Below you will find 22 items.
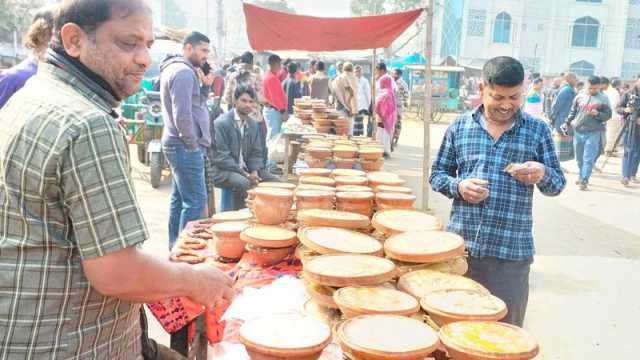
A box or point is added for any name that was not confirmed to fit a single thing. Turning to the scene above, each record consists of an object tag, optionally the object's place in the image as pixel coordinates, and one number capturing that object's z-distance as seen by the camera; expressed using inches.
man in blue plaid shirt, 95.0
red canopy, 267.0
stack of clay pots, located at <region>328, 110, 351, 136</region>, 284.7
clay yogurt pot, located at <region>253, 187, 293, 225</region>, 101.4
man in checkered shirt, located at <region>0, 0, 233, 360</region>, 44.2
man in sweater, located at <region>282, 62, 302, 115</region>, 459.2
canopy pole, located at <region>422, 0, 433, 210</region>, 240.2
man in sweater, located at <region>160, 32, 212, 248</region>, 165.8
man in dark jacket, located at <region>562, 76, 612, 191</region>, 335.3
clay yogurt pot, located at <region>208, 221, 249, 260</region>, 99.7
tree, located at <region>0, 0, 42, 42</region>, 1344.0
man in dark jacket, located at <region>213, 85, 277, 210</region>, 186.5
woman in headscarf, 398.6
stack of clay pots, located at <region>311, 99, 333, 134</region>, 284.8
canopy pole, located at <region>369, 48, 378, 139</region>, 343.7
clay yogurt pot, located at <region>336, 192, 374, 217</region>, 104.4
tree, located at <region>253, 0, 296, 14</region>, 1915.6
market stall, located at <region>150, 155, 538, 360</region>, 55.3
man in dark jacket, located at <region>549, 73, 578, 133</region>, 404.8
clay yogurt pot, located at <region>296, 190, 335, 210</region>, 103.8
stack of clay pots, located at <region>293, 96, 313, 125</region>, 315.6
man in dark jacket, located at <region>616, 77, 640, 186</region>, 336.6
